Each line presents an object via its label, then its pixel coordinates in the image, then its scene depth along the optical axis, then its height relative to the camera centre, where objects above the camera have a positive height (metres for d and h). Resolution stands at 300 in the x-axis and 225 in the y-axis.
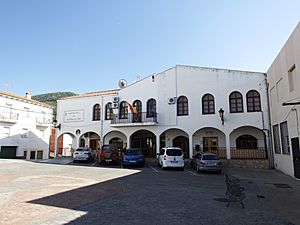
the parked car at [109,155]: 19.69 -0.69
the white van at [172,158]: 16.19 -0.78
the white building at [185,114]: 19.34 +3.10
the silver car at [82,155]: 21.19 -0.75
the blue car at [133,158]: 18.17 -0.87
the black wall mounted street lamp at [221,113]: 19.07 +2.79
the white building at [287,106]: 12.08 +2.59
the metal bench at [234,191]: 6.74 -1.31
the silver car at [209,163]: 14.84 -1.03
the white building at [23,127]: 27.72 +2.56
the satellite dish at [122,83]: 26.59 +7.33
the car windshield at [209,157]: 15.21 -0.66
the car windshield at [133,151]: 18.55 -0.37
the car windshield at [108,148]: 20.12 -0.10
